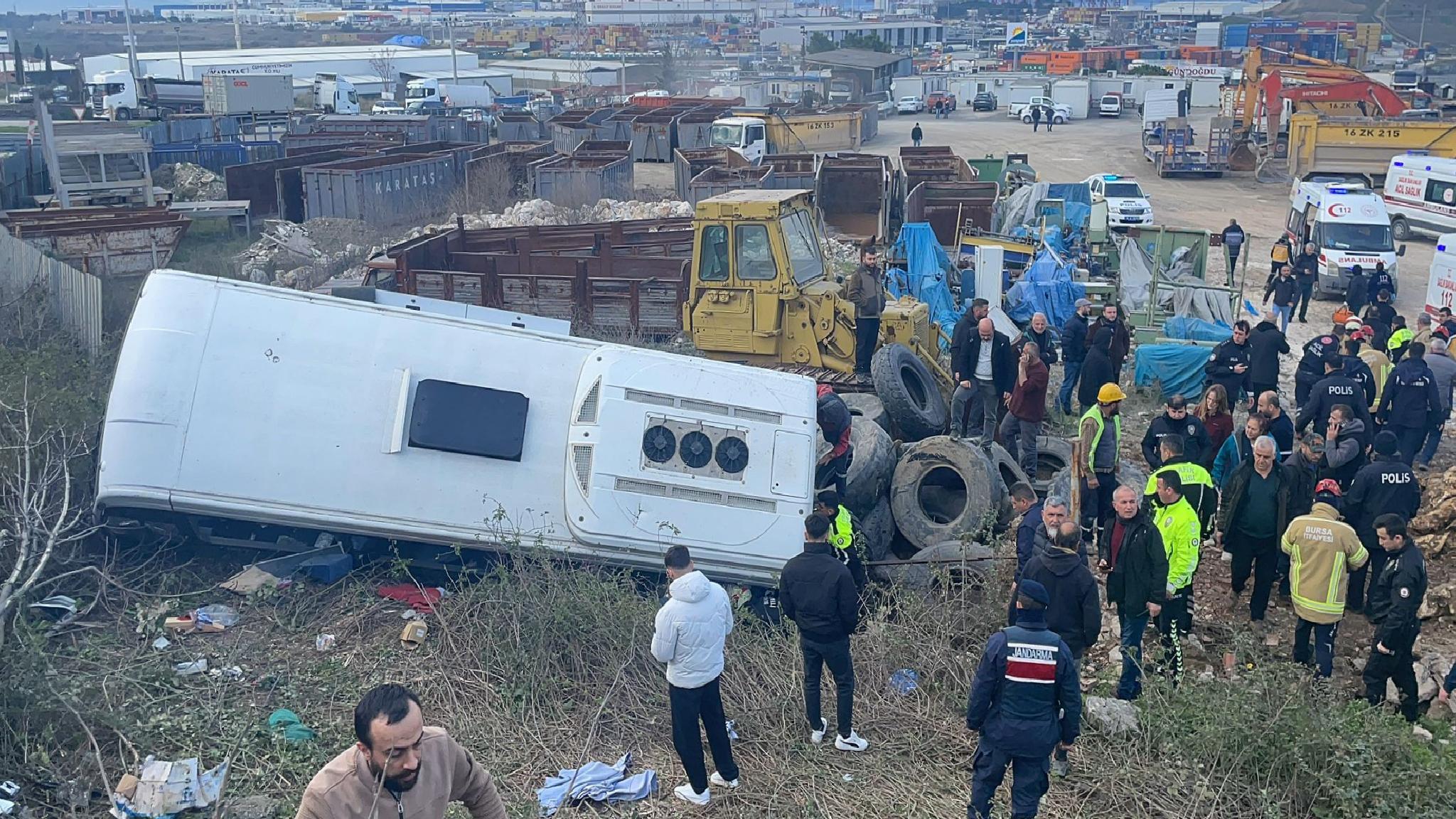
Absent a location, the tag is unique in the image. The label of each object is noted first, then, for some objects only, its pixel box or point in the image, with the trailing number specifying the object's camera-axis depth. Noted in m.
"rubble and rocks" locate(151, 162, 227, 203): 28.45
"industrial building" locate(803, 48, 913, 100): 64.69
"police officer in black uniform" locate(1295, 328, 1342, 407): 11.41
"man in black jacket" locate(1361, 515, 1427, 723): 6.66
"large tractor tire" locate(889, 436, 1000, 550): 9.25
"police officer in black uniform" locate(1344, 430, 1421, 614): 8.27
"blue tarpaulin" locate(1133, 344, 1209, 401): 13.72
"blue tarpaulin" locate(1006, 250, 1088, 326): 15.77
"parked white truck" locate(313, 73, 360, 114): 52.56
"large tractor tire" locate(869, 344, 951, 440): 10.89
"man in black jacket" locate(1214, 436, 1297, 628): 7.91
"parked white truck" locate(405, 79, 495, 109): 54.88
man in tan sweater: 3.37
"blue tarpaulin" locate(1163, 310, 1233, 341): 14.35
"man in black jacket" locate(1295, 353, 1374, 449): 10.15
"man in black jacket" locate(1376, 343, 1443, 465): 10.81
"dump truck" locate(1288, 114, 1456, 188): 28.73
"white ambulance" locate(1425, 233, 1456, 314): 15.75
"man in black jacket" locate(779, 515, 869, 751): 5.98
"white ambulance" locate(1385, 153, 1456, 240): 24.05
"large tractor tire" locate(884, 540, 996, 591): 7.97
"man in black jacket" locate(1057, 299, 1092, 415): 12.48
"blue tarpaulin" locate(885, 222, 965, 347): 15.20
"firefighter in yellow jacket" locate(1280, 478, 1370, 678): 7.02
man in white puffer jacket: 5.57
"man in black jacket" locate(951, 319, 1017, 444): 11.23
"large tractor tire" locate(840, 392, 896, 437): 10.84
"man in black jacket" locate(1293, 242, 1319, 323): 17.30
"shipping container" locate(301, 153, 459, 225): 23.69
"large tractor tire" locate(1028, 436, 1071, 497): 11.04
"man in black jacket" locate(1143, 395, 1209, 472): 9.08
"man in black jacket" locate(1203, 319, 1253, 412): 11.49
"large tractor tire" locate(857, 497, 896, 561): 9.23
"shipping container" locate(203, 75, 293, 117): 43.97
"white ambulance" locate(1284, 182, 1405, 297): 19.56
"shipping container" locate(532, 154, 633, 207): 25.67
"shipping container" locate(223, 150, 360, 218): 24.05
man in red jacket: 10.34
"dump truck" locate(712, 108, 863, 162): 33.28
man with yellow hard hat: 8.95
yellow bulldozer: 11.30
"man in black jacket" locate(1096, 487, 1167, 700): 6.75
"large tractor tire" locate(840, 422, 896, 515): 9.42
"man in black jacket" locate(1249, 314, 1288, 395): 11.86
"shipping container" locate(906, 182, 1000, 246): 20.88
